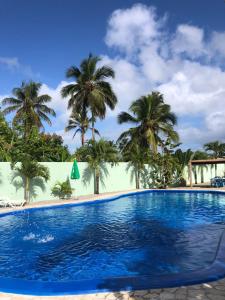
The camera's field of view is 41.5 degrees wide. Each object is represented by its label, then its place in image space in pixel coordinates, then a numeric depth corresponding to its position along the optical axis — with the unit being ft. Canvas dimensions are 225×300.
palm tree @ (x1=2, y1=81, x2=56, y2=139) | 106.52
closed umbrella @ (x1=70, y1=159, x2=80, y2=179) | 59.67
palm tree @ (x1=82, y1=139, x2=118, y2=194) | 67.72
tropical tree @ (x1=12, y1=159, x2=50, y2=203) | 55.11
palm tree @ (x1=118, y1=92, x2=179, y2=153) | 91.56
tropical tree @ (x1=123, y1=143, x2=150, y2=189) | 80.43
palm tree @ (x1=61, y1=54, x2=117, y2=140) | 87.71
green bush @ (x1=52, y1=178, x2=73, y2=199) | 61.26
